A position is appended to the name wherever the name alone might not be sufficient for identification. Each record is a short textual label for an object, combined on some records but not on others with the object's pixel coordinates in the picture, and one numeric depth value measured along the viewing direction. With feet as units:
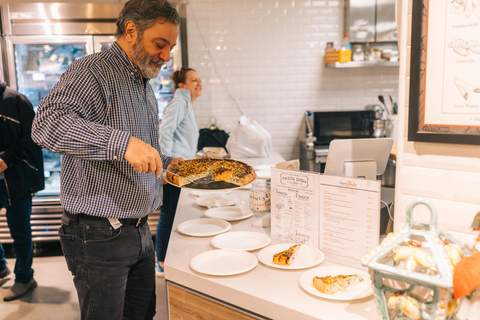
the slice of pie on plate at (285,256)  4.83
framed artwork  3.73
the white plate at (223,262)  4.75
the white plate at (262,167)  10.65
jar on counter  6.71
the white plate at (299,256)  4.84
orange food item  2.85
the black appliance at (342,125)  15.10
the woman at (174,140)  10.59
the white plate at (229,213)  6.91
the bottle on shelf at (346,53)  14.83
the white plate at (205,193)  8.36
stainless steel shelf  14.82
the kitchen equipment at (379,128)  14.62
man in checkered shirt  5.28
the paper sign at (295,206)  5.16
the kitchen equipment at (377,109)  14.87
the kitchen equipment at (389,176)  12.76
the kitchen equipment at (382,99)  14.81
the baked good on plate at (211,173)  6.35
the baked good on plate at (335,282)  4.14
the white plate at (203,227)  6.07
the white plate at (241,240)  5.51
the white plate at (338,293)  4.09
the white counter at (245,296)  3.96
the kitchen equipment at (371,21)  14.46
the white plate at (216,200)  7.66
